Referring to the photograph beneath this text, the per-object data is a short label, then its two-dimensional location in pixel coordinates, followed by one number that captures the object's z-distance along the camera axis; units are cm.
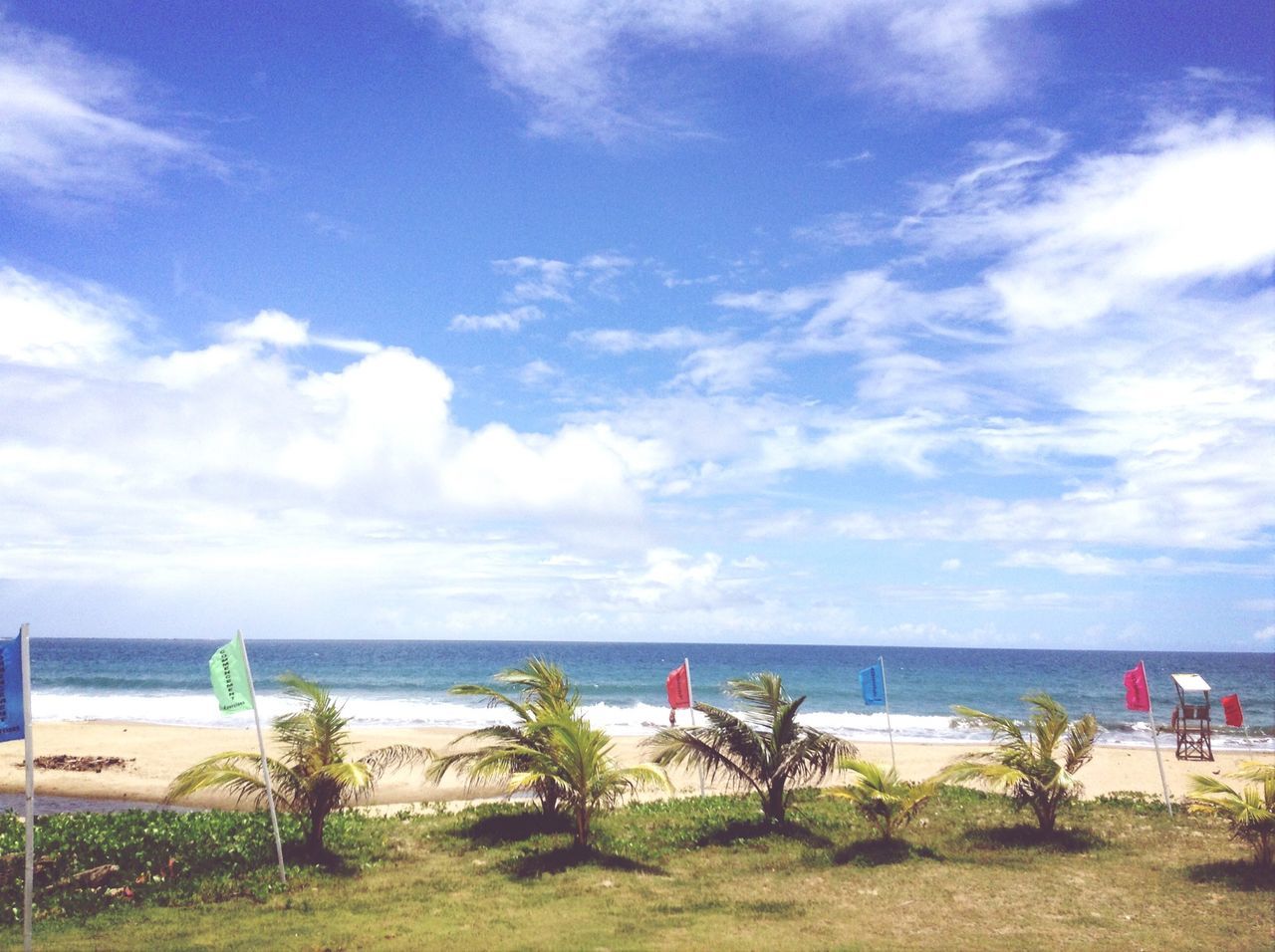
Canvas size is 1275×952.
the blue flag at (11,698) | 701
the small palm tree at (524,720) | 1180
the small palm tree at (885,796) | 1172
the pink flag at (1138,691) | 1462
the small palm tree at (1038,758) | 1230
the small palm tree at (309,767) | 1062
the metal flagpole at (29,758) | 679
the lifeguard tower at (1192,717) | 2556
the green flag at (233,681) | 1004
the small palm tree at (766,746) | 1270
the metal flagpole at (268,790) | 972
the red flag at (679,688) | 1639
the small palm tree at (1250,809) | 1014
